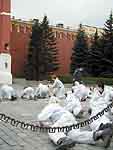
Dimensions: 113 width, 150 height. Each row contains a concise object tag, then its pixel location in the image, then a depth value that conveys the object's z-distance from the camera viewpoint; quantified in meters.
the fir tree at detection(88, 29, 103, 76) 36.97
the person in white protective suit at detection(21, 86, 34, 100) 17.86
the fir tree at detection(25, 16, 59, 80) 35.35
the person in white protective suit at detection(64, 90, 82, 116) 10.93
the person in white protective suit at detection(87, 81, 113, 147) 7.80
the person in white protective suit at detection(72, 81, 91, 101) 15.68
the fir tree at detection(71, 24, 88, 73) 38.31
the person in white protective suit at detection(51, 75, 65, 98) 18.26
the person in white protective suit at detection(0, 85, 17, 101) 17.09
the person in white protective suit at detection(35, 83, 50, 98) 18.32
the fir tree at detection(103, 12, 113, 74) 36.41
